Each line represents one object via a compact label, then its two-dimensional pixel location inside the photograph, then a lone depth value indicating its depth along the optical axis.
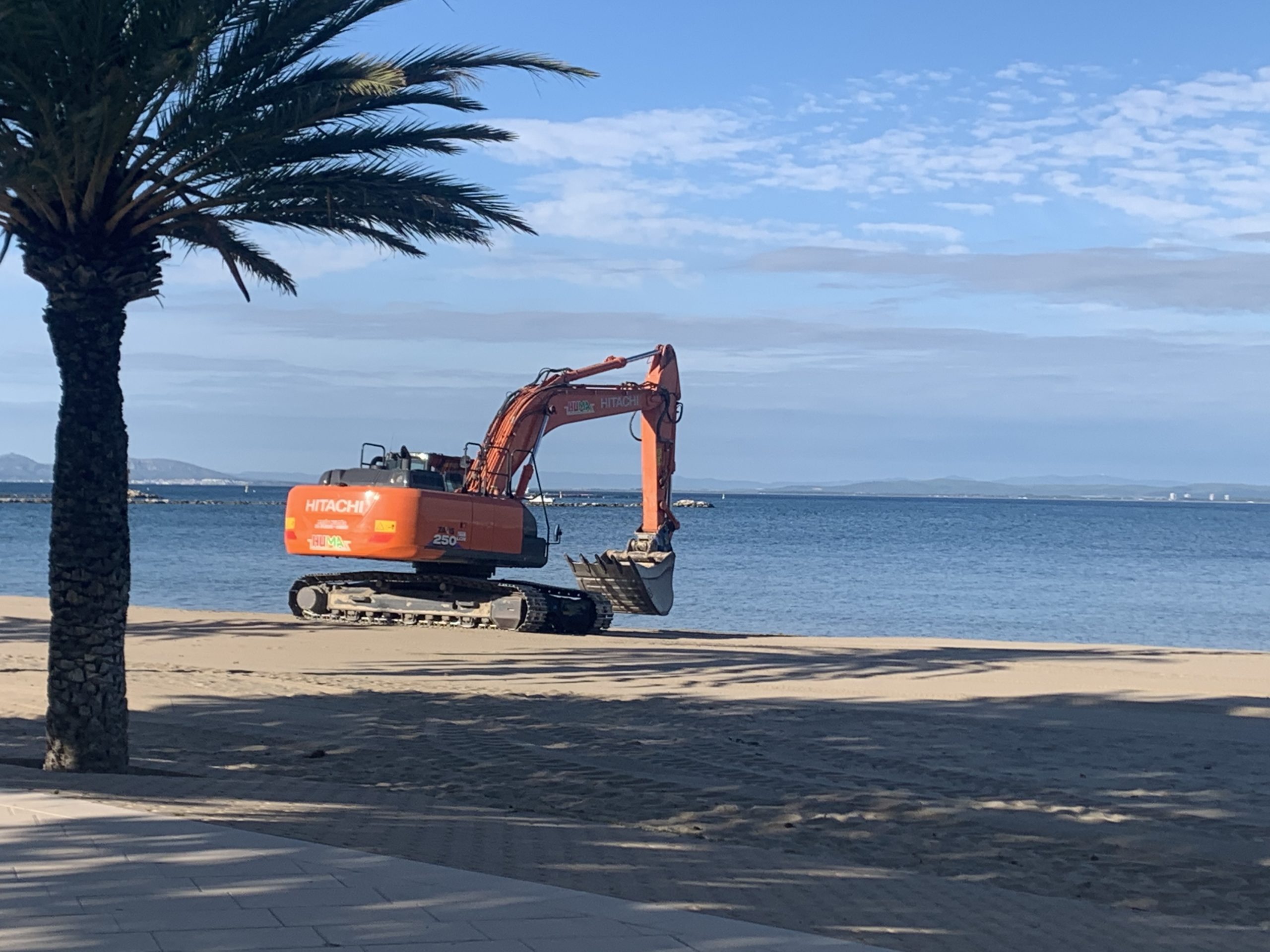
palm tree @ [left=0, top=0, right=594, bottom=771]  8.22
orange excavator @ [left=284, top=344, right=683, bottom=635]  20.27
